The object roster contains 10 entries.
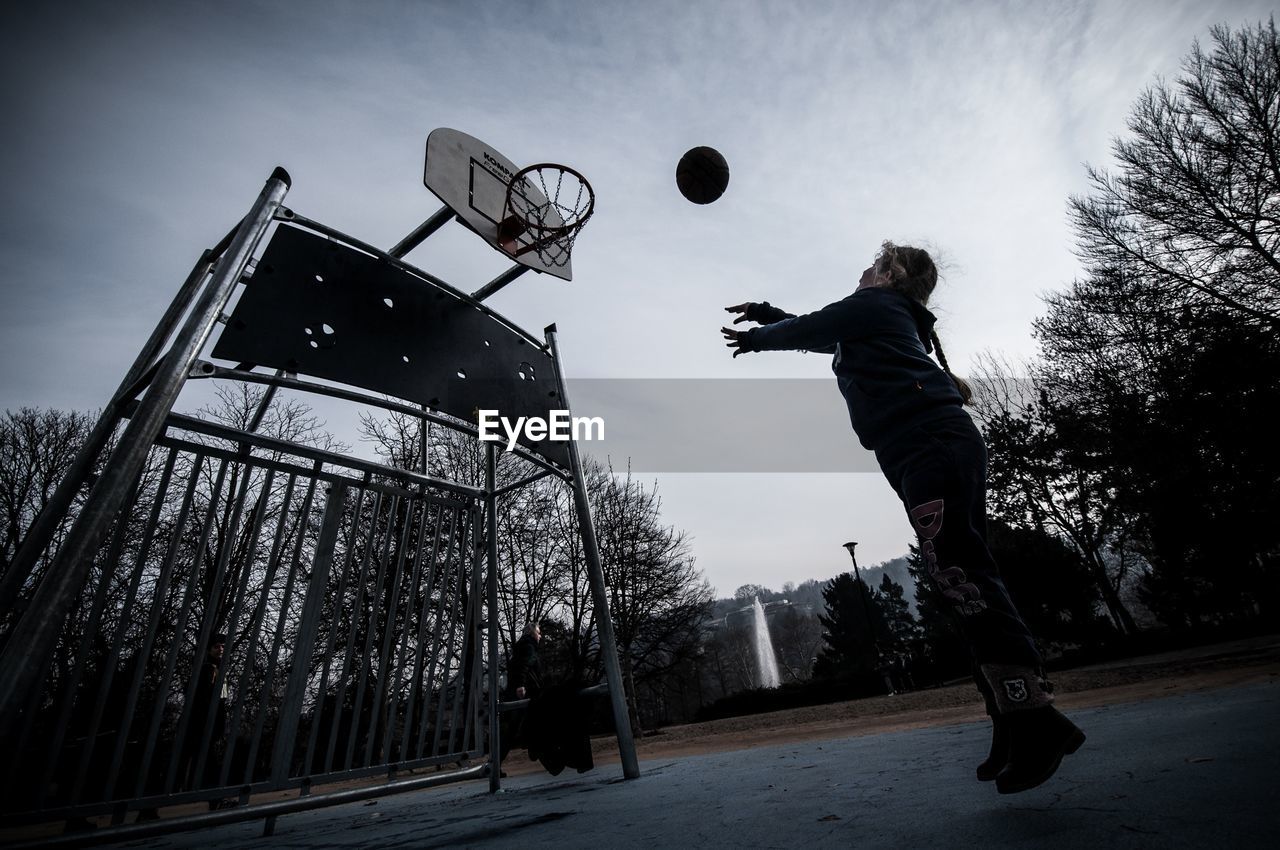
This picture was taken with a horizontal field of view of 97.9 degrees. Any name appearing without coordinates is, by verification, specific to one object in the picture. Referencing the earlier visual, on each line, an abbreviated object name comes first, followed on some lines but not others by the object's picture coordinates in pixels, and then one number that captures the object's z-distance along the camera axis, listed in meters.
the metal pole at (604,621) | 3.13
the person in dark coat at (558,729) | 4.21
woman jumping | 1.55
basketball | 4.83
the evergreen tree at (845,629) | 35.49
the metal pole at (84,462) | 1.57
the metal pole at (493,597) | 3.37
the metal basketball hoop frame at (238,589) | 1.62
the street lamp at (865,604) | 23.55
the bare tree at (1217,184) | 11.65
